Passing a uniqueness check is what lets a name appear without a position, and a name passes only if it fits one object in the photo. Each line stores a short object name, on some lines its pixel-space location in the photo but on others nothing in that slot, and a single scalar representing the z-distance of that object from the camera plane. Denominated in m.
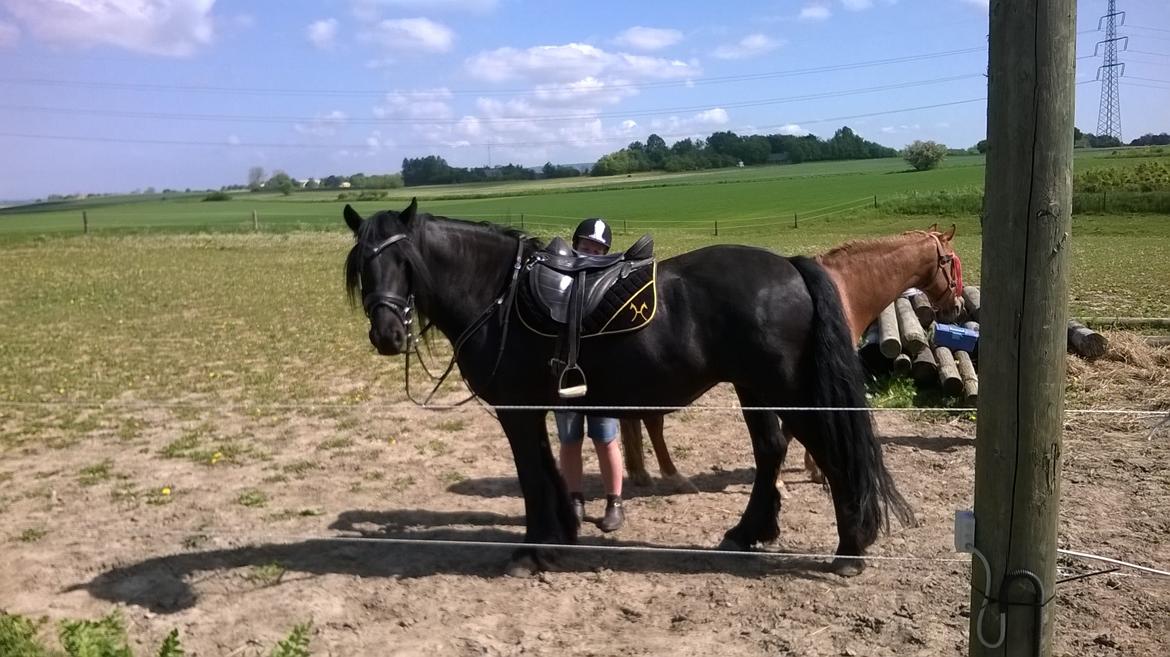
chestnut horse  5.83
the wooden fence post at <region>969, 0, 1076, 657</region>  2.34
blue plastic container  8.19
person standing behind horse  5.34
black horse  4.50
